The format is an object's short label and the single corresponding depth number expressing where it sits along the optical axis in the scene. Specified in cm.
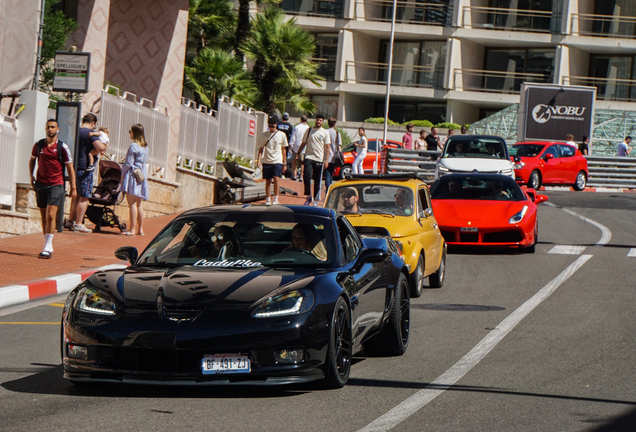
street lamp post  4794
